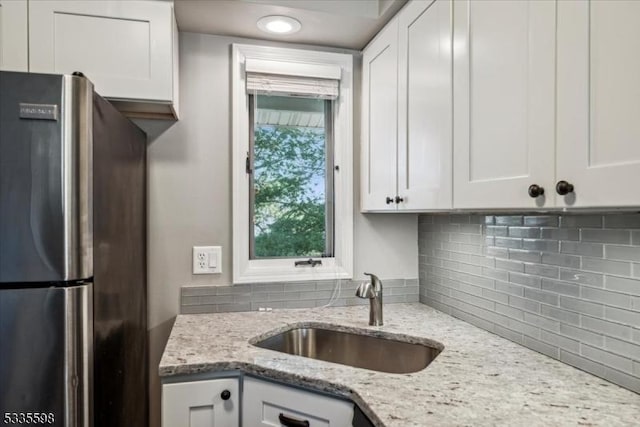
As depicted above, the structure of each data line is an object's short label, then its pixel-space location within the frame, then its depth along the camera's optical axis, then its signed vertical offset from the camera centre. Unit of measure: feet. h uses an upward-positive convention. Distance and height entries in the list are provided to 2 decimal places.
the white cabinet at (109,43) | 4.46 +2.01
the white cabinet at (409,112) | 4.09 +1.26
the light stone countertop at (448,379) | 2.88 -1.51
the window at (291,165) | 6.03 +0.79
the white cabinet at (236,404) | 3.77 -1.94
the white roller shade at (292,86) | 6.07 +2.03
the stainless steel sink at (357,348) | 4.86 -1.82
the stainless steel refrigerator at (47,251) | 3.03 -0.31
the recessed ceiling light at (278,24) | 5.39 +2.70
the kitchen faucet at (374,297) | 5.22 -1.14
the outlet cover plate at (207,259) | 5.87 -0.70
